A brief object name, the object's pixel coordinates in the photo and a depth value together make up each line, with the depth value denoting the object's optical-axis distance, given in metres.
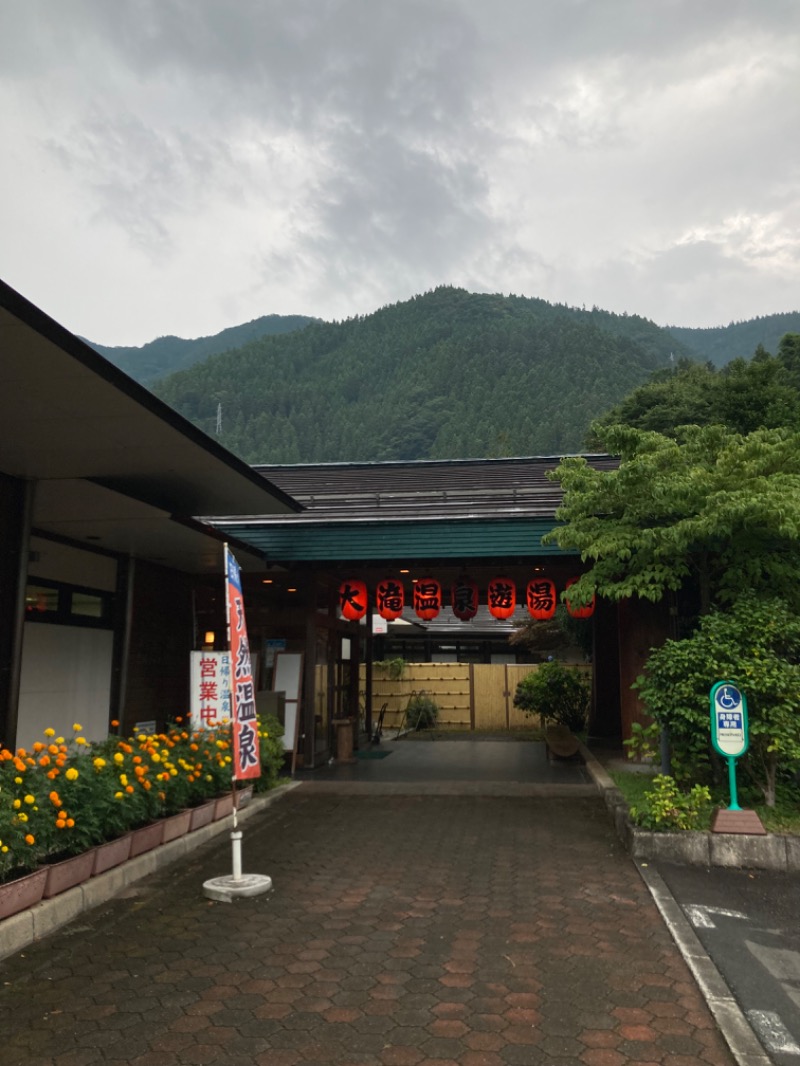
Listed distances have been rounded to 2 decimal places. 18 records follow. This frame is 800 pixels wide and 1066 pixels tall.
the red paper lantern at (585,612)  14.37
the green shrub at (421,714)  24.64
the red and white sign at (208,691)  10.89
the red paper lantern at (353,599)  15.27
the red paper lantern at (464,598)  15.42
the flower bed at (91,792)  5.61
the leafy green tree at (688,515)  8.59
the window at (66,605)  10.43
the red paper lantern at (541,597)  15.02
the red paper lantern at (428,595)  15.27
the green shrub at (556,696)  18.56
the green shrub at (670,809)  7.79
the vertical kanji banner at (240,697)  7.04
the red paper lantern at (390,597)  15.35
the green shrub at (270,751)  11.35
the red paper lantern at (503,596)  15.27
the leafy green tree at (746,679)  7.90
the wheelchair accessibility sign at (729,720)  7.73
